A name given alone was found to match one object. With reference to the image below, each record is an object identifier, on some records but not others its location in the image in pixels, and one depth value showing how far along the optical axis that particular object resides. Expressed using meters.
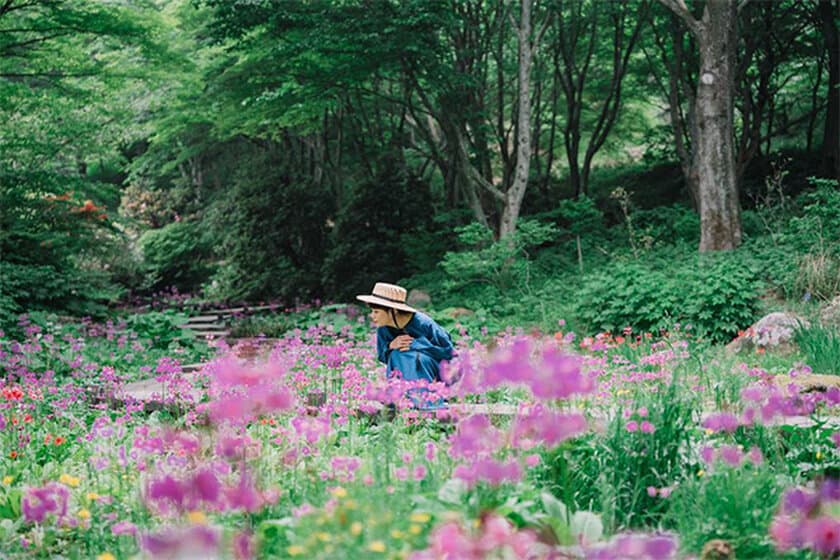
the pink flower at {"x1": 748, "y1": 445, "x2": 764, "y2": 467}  2.92
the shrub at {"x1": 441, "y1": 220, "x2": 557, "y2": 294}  11.90
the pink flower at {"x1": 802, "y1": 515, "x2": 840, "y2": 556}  2.17
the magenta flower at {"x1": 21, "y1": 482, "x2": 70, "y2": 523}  2.55
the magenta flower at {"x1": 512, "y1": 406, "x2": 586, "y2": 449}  2.56
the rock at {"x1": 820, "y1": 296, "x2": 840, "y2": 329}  7.65
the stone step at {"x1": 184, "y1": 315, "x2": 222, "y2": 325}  14.23
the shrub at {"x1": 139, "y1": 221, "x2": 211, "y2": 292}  18.73
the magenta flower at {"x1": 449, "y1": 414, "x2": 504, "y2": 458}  2.55
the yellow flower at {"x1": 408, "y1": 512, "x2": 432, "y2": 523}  2.34
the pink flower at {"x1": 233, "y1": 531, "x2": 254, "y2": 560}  2.16
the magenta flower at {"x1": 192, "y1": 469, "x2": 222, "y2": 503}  2.07
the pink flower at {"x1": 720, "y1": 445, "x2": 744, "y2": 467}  2.79
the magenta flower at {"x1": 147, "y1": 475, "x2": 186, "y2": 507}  2.10
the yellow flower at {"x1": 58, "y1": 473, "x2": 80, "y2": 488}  3.06
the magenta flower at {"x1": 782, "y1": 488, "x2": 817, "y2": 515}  2.50
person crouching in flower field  5.25
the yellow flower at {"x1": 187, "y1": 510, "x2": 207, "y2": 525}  2.04
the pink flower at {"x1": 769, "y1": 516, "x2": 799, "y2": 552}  2.25
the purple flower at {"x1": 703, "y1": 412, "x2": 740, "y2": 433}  3.01
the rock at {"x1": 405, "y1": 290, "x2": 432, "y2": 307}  12.64
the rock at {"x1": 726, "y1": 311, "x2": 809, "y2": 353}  7.41
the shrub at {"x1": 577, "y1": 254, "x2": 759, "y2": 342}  8.59
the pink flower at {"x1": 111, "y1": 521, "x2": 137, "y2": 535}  2.68
